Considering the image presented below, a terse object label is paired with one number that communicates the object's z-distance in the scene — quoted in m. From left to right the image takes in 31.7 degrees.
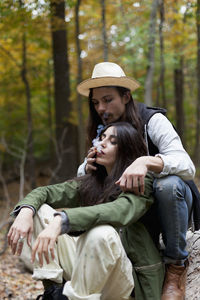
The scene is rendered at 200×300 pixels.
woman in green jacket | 2.10
